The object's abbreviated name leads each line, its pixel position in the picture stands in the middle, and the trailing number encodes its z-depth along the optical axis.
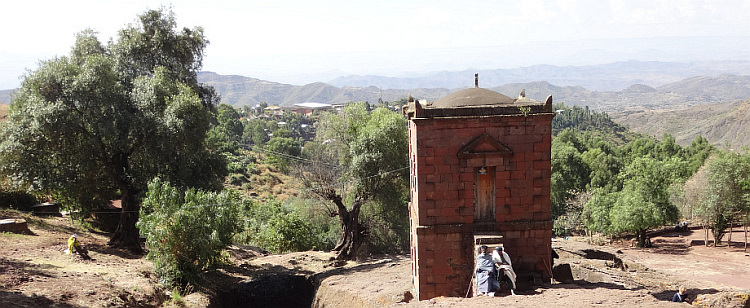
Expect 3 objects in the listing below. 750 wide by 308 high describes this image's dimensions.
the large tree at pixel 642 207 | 29.73
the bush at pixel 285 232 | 27.62
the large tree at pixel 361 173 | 26.97
